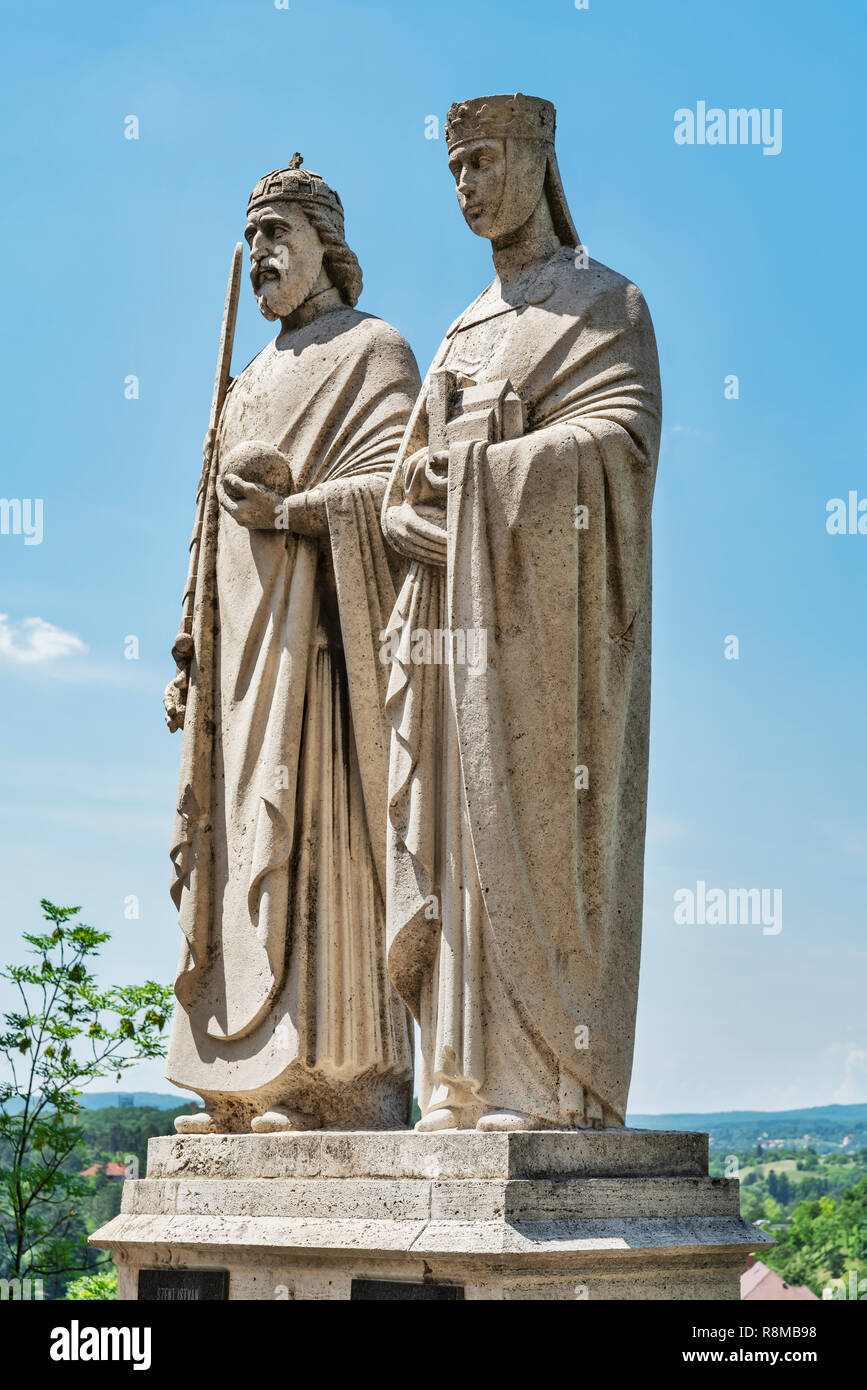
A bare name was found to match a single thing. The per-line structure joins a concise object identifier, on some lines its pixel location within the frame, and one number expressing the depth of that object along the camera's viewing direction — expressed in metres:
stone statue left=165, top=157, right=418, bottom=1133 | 7.75
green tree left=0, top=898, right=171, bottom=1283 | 12.43
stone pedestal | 6.02
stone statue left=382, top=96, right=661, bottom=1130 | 6.62
